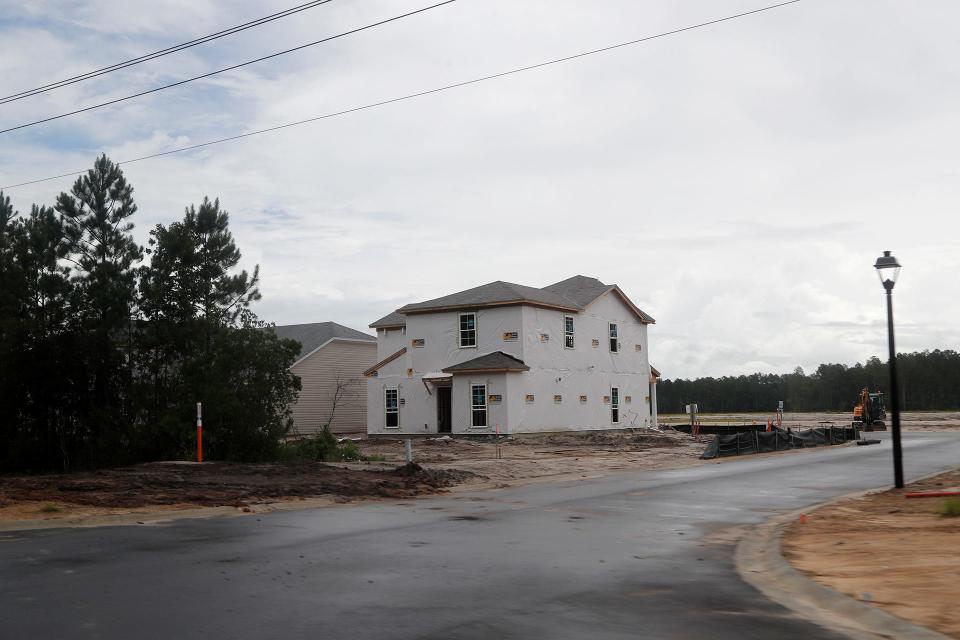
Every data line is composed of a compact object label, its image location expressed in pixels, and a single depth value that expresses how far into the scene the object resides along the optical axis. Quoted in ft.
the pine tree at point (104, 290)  95.40
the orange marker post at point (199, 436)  75.72
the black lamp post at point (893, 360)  59.67
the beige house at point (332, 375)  173.88
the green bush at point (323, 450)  95.04
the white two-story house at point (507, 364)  141.38
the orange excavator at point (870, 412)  182.39
